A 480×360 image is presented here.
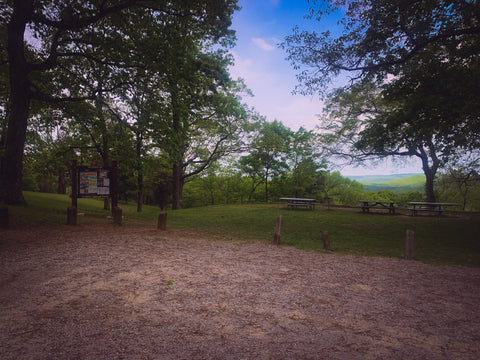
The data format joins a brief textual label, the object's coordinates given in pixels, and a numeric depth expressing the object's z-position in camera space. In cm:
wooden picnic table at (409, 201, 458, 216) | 1397
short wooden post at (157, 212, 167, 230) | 920
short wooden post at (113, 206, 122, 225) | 960
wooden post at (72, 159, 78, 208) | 1059
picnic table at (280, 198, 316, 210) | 1775
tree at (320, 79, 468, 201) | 1228
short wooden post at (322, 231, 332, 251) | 761
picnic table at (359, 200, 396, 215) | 1520
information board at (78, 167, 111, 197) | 1045
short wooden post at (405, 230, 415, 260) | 679
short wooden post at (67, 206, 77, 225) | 895
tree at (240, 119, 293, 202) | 2184
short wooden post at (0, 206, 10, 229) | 699
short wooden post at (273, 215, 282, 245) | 804
